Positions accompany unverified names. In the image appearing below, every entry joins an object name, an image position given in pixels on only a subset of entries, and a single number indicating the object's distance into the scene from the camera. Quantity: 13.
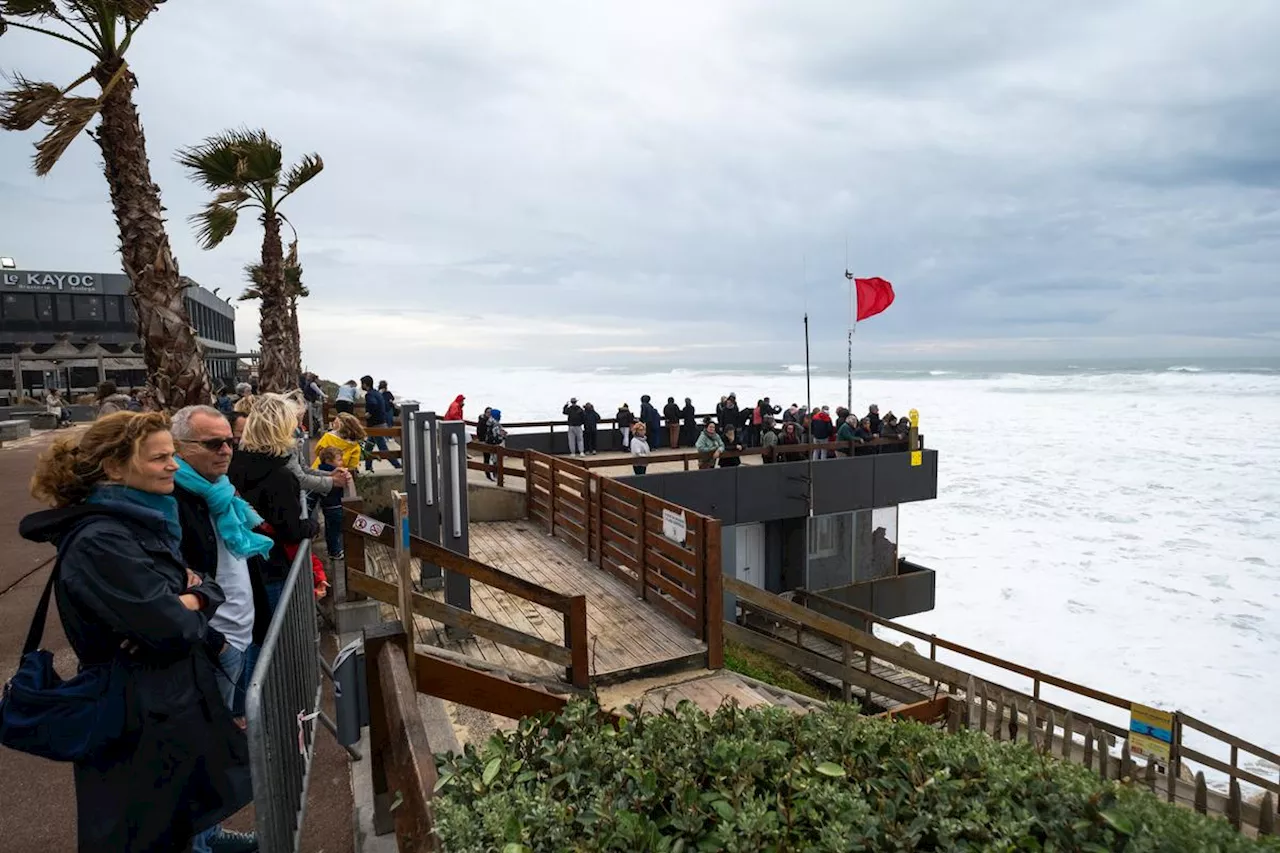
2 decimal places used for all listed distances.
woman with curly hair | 2.41
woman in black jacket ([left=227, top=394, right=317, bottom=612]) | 4.78
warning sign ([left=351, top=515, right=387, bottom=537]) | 5.89
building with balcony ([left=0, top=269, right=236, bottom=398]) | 47.94
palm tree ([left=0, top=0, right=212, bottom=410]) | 7.90
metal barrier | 2.53
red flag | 20.20
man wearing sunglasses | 3.16
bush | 2.01
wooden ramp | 6.95
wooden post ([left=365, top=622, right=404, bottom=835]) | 3.65
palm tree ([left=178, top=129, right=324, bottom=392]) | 14.95
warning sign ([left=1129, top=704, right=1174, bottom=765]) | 7.53
